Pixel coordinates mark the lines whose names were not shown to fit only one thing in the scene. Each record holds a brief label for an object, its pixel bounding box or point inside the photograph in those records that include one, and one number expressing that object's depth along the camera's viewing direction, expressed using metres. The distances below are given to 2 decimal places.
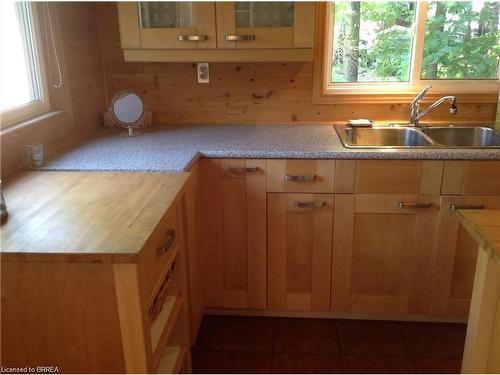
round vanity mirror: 2.26
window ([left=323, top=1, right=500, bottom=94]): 2.35
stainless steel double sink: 2.33
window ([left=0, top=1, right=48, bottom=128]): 1.79
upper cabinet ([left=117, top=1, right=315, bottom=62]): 2.08
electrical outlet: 2.48
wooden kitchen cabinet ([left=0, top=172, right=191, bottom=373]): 1.11
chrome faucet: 2.22
